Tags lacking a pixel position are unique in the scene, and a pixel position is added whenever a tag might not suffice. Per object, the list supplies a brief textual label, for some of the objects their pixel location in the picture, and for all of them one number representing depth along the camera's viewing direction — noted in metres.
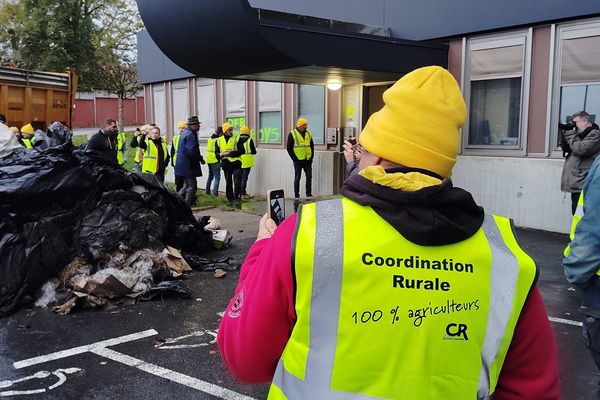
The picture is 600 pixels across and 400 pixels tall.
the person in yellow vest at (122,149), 12.87
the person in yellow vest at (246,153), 12.37
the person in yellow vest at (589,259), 2.98
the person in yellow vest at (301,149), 11.45
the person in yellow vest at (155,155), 11.18
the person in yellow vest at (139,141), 12.76
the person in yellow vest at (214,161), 13.05
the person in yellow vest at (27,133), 10.40
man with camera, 6.91
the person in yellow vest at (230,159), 12.27
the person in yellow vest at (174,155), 11.62
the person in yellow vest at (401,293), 1.23
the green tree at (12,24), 32.38
